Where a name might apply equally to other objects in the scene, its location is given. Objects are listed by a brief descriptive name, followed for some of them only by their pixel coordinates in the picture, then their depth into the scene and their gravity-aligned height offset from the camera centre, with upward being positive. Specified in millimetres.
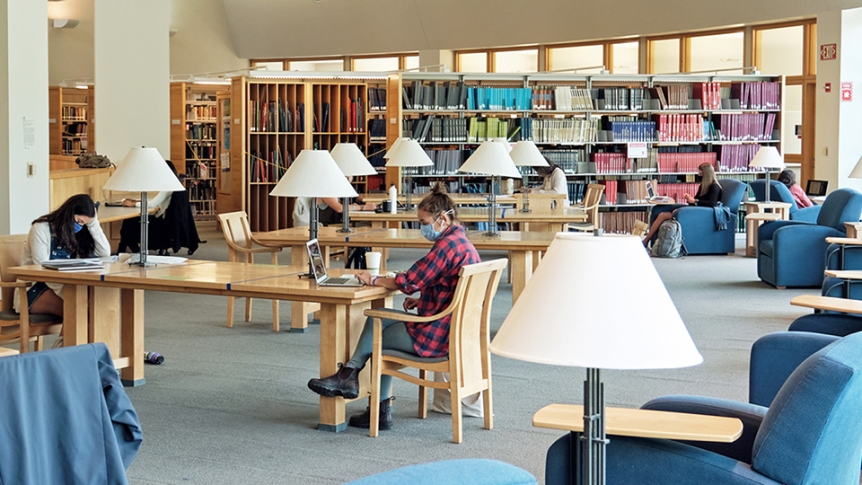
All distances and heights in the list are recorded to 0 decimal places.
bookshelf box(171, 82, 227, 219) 16109 +552
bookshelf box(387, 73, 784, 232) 12477 +754
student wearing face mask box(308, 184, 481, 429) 4492 -648
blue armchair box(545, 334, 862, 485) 2402 -666
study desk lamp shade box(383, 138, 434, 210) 8112 +203
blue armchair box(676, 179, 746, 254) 11758 -594
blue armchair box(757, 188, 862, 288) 9078 -601
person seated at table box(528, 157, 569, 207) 10836 -19
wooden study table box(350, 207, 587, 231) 8609 -314
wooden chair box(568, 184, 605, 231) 11305 -238
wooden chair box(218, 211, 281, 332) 7383 -437
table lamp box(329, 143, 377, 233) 7563 +141
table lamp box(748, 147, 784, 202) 11219 +261
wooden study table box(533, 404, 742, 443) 2492 -629
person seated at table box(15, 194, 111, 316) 5535 -350
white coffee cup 5262 -425
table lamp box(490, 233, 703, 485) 1908 -261
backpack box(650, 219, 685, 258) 11562 -673
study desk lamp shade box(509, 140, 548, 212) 8469 +222
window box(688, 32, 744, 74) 14547 +1927
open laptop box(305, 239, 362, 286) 4816 -448
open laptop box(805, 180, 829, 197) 12516 -71
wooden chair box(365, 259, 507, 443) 4395 -775
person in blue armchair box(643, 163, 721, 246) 11734 -158
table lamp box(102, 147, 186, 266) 5328 +23
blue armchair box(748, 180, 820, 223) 10602 -175
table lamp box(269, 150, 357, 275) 5035 +6
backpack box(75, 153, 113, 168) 10867 +200
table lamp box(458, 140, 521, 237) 6988 +135
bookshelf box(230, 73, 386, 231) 12773 +695
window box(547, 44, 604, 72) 16156 +2040
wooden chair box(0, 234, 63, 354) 5336 -753
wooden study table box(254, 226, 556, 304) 6750 -422
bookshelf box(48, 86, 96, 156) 18141 +1075
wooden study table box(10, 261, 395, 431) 4621 -557
